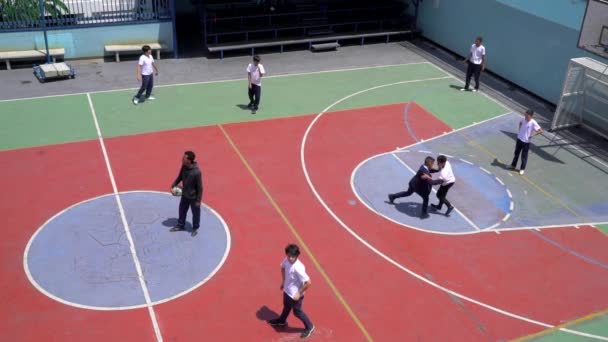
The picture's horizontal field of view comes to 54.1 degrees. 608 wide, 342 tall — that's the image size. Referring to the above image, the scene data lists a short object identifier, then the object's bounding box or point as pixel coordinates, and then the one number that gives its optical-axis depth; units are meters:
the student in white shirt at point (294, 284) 9.22
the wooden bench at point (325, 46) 24.38
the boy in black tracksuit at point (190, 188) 11.65
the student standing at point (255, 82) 17.81
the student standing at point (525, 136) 15.66
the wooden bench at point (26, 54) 20.72
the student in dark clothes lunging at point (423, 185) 13.19
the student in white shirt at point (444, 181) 13.16
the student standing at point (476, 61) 20.25
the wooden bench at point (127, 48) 21.92
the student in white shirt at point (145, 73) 18.17
